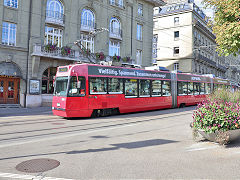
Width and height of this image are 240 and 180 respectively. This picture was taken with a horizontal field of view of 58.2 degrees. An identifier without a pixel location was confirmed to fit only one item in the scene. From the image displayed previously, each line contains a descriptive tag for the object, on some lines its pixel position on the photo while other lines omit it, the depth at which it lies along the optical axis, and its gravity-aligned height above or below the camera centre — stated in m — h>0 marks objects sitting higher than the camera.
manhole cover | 4.41 -1.56
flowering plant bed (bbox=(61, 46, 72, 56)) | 21.25 +4.24
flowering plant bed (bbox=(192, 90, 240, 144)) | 5.69 -0.68
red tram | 11.31 +0.22
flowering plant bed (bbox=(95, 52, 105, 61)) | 24.42 +4.29
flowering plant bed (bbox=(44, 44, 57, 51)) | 20.34 +4.38
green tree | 7.78 +2.74
